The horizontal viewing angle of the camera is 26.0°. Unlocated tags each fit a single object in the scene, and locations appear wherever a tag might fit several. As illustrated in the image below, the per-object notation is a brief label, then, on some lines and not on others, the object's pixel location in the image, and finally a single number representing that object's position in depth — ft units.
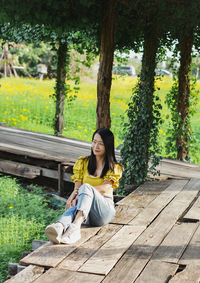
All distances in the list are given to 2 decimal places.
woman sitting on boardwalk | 12.53
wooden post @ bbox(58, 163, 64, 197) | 22.06
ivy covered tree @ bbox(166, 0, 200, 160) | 23.54
